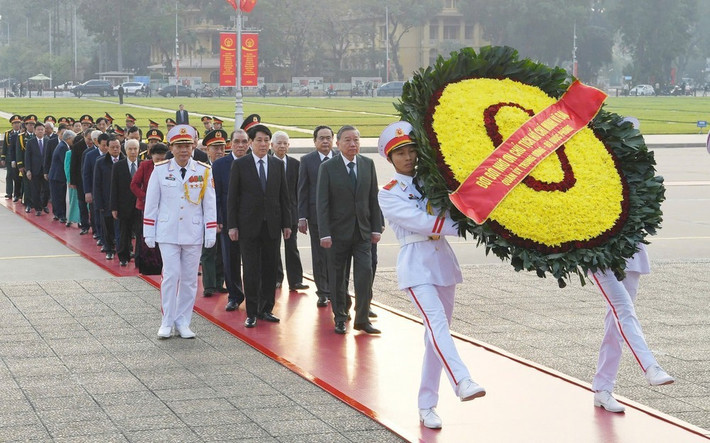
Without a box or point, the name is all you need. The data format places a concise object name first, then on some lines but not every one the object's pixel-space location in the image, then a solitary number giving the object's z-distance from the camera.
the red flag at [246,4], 35.47
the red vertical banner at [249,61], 38.41
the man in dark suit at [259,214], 10.33
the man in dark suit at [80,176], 17.11
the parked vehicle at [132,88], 101.95
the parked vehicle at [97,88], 98.56
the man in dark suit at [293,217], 11.77
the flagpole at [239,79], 37.38
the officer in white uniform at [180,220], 9.70
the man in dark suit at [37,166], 19.80
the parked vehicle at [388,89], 103.19
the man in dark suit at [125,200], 13.77
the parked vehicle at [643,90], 111.38
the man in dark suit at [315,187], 11.12
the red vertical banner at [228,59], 39.25
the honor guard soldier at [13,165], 21.61
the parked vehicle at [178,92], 98.44
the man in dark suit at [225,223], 11.02
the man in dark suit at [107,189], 14.59
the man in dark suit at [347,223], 9.88
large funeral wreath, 6.04
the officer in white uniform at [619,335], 6.78
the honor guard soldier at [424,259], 6.53
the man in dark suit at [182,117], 36.56
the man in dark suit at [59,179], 18.39
